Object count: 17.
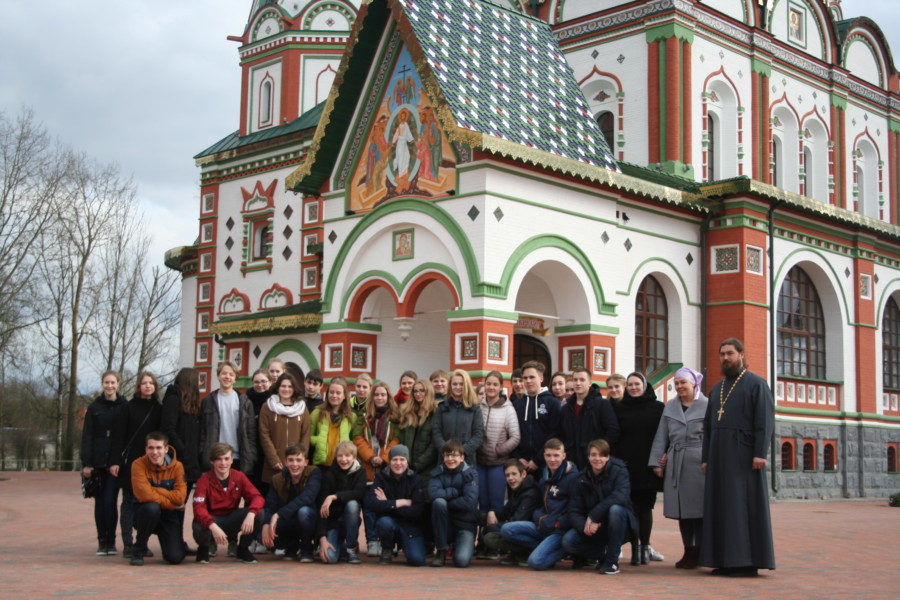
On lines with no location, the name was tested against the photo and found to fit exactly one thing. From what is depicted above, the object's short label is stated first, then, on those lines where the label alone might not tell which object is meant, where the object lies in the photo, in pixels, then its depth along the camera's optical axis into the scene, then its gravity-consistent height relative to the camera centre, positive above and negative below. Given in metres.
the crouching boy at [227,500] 11.21 -0.88
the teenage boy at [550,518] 11.20 -1.03
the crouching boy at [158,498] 11.05 -0.86
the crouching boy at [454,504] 11.52 -0.92
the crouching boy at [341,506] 11.54 -0.95
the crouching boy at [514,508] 11.70 -0.98
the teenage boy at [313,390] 12.77 +0.22
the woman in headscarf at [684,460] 11.35 -0.46
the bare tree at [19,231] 29.16 +4.50
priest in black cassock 10.68 -0.55
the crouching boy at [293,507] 11.57 -0.97
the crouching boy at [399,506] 11.60 -0.96
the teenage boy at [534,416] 12.43 -0.04
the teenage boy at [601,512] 10.93 -0.94
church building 19.52 +4.06
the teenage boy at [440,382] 12.60 +0.32
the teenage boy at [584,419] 11.81 -0.07
